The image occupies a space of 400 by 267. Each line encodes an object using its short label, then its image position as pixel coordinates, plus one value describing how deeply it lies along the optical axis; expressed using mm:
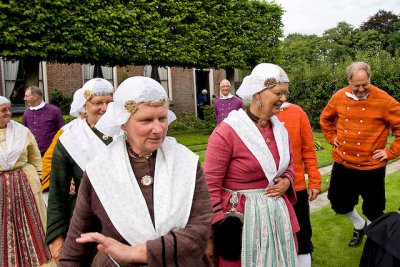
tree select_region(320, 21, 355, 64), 50375
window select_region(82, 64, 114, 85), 21141
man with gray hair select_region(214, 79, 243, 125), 11250
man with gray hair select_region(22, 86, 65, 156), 7426
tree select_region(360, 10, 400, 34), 48719
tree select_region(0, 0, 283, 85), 13195
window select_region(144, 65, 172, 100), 24100
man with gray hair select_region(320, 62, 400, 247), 4770
